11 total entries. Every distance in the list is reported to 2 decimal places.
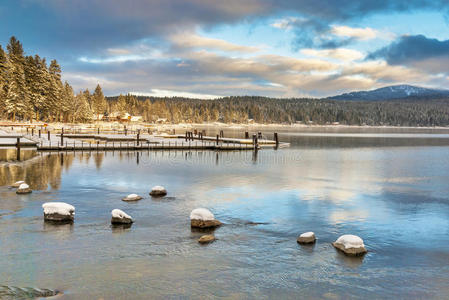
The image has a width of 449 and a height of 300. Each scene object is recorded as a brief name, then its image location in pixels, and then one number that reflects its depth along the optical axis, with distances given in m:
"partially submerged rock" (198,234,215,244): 15.45
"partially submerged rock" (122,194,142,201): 22.64
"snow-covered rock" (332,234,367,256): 14.31
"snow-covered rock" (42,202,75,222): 17.64
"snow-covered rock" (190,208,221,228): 17.30
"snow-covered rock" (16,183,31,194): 23.55
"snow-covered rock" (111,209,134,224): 17.44
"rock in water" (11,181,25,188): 25.51
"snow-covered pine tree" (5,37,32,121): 88.97
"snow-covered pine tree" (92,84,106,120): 157.75
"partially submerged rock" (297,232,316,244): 15.53
